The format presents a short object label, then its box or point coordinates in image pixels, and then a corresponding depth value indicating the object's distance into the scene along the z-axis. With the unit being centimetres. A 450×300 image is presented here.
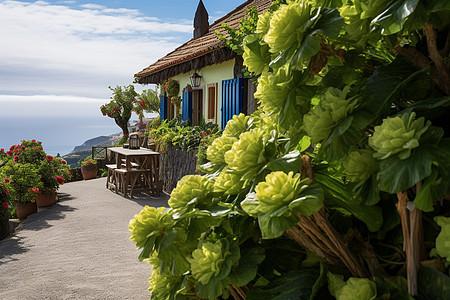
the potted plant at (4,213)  752
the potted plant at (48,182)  1028
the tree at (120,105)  2280
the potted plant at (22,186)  932
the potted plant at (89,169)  1693
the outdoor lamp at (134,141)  1222
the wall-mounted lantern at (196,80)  1049
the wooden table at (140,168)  1061
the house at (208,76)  819
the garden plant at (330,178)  70
